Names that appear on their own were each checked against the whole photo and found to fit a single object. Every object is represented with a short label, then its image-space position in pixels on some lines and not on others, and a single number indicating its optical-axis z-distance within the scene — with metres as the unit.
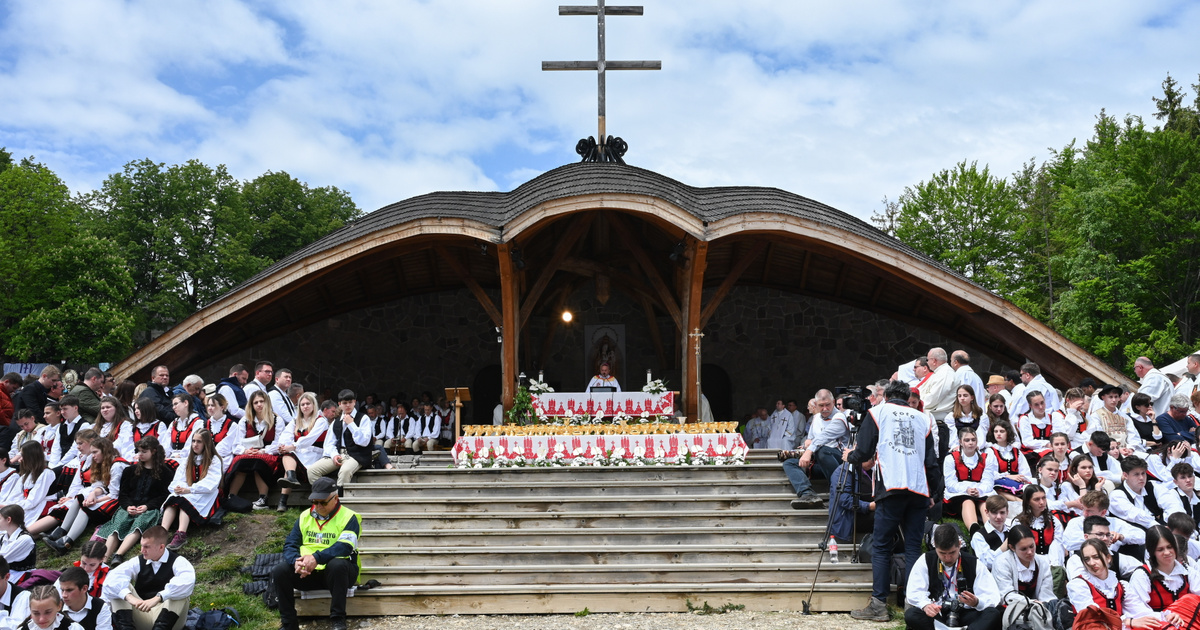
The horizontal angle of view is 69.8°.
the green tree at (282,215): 32.47
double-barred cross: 13.12
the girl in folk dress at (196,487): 7.63
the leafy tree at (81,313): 23.91
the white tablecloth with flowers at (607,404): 12.19
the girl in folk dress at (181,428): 7.91
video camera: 7.14
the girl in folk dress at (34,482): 7.48
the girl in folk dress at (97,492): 7.62
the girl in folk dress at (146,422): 8.01
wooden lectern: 10.55
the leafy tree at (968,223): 29.98
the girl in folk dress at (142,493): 7.36
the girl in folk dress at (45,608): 5.02
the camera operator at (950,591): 5.51
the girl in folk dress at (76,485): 7.52
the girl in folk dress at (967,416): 7.86
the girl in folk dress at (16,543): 6.10
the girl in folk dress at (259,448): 8.56
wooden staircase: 6.73
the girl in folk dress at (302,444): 8.57
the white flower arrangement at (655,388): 12.34
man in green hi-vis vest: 6.09
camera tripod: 6.66
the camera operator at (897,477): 6.17
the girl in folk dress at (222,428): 8.40
